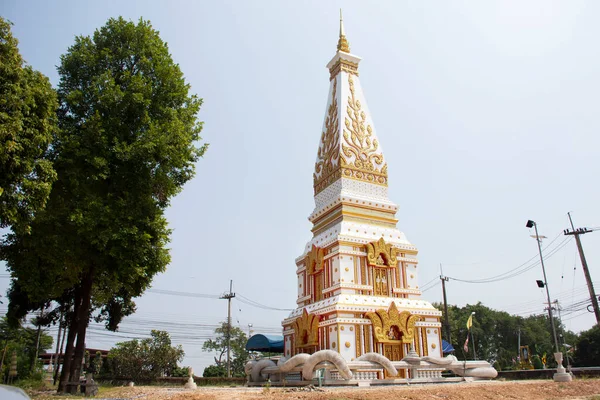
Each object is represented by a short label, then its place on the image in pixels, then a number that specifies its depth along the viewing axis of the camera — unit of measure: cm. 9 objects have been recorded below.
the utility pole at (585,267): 2462
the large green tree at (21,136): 1057
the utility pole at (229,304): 4169
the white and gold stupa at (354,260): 1825
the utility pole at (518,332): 5450
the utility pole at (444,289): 3484
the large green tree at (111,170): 1407
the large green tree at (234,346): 4650
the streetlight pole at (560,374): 1598
